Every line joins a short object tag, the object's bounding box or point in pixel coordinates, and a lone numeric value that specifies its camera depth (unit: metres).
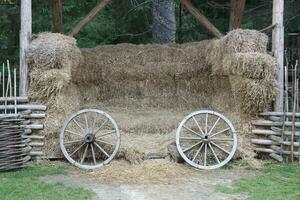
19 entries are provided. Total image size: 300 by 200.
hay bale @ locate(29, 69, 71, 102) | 7.92
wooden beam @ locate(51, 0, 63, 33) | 10.52
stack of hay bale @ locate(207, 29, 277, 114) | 8.02
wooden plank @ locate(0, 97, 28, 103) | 8.05
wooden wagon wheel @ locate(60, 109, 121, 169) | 7.82
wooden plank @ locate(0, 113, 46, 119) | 8.12
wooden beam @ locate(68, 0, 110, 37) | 9.85
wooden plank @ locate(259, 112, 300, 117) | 8.14
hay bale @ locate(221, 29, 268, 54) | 8.29
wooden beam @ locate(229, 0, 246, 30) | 10.44
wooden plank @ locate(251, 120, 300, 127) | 8.23
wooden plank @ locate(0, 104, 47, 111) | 8.10
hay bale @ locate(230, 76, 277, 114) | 8.13
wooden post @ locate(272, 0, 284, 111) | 8.53
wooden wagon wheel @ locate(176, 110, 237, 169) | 7.88
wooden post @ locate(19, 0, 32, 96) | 8.27
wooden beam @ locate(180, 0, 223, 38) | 9.94
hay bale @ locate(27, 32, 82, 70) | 8.02
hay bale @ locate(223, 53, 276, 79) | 7.98
